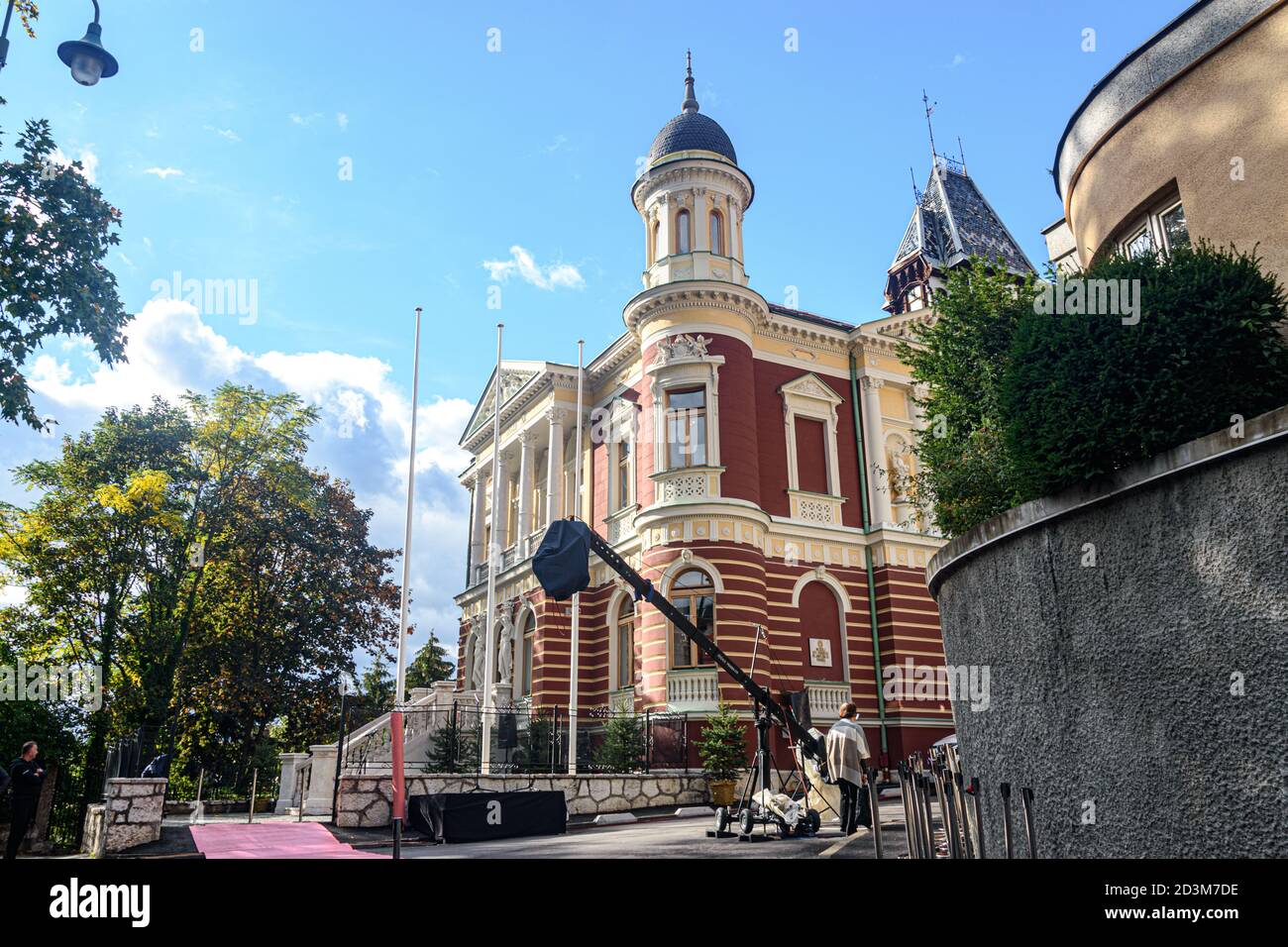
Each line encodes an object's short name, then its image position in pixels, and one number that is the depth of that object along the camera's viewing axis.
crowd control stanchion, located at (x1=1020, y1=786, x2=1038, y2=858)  5.48
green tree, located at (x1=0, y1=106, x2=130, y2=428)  14.30
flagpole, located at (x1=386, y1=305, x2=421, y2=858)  9.56
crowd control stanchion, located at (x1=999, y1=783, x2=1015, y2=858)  5.46
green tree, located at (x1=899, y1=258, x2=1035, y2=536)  9.25
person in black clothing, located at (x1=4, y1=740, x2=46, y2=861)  13.73
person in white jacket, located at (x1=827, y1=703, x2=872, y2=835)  13.41
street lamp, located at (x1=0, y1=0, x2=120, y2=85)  12.13
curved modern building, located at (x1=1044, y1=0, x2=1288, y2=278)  8.52
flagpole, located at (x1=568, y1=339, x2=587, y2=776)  20.67
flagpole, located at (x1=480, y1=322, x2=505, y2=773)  20.75
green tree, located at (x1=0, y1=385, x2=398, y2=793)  30.53
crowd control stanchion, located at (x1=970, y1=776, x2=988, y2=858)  6.25
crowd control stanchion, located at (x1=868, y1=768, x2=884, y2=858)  6.72
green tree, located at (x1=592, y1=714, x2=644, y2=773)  22.48
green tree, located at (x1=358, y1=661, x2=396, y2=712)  46.98
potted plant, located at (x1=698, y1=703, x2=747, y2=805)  21.73
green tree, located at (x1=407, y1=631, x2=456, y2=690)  55.41
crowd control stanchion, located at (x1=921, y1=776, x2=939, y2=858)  6.80
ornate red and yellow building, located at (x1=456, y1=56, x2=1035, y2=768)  25.44
